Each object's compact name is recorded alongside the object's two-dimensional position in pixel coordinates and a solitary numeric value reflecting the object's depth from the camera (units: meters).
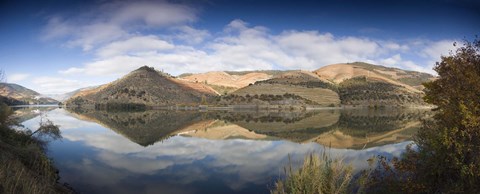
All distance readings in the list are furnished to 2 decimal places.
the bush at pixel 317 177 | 8.54
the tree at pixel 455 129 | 8.58
